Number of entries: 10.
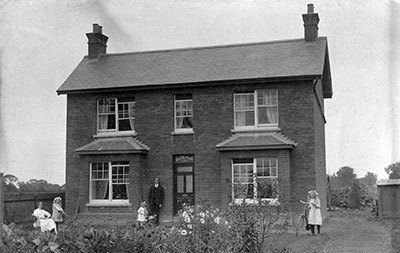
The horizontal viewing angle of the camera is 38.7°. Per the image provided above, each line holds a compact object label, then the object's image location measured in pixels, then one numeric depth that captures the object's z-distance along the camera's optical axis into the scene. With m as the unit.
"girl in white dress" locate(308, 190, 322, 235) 19.61
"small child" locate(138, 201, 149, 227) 18.61
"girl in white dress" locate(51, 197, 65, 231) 19.95
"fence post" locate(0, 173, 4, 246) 10.27
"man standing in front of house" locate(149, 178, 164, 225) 24.83
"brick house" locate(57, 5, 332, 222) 23.78
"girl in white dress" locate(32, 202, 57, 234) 17.08
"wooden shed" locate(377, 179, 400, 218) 27.94
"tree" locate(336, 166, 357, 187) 48.13
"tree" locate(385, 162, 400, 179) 32.56
